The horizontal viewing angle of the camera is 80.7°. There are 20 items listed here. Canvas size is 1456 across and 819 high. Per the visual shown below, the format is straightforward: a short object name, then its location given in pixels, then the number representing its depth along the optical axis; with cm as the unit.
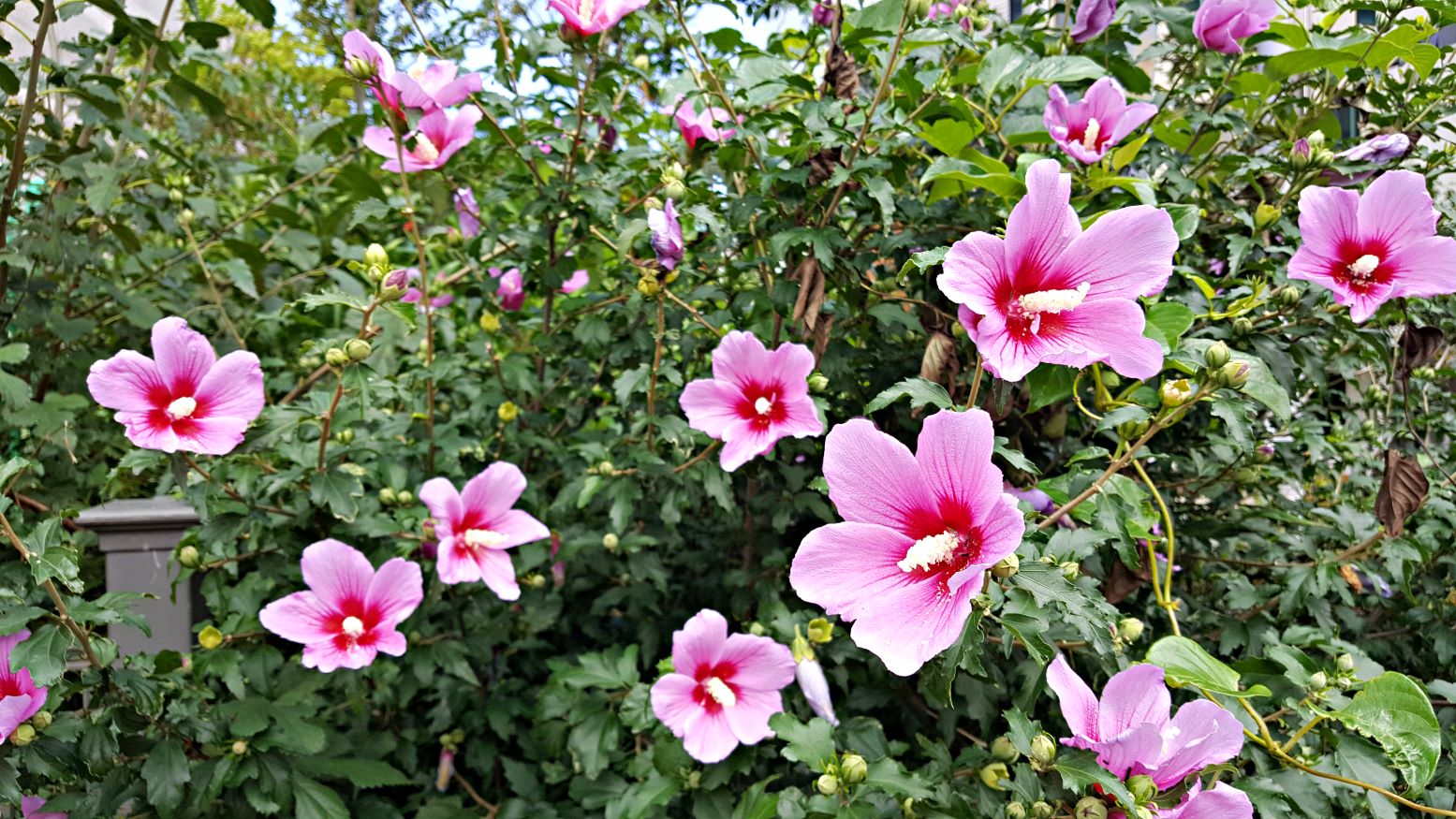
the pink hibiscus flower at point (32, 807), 119
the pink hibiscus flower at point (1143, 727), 78
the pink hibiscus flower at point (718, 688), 118
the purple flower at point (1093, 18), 126
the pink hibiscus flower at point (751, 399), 118
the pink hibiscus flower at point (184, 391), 115
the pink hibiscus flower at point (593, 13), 123
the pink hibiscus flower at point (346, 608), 126
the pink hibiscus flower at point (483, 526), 133
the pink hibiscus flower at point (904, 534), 72
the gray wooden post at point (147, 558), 161
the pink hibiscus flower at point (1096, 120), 112
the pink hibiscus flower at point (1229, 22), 127
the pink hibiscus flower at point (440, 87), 129
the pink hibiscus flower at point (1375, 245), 101
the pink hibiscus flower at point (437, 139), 139
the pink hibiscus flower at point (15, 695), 105
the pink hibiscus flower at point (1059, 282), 79
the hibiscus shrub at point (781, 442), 83
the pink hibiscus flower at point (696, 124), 148
